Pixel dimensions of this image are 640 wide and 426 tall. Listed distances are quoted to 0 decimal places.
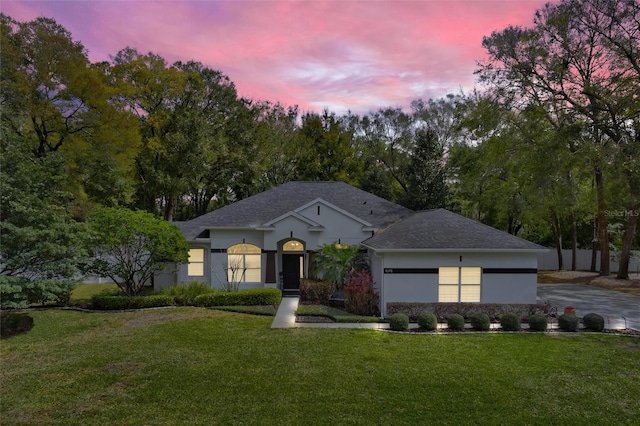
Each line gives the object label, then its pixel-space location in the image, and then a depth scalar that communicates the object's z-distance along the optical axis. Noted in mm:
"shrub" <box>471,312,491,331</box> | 14422
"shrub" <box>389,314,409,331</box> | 14516
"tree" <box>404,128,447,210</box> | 31156
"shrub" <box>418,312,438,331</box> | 14461
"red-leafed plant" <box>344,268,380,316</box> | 17188
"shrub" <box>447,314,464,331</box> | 14477
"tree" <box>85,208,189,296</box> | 18469
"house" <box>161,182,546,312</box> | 16953
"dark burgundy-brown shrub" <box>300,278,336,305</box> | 19297
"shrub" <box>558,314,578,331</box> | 14469
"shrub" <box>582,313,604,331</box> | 14523
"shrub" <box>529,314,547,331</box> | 14438
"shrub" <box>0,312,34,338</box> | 14156
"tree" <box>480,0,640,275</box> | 24188
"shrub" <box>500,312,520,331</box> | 14430
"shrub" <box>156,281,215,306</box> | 18859
